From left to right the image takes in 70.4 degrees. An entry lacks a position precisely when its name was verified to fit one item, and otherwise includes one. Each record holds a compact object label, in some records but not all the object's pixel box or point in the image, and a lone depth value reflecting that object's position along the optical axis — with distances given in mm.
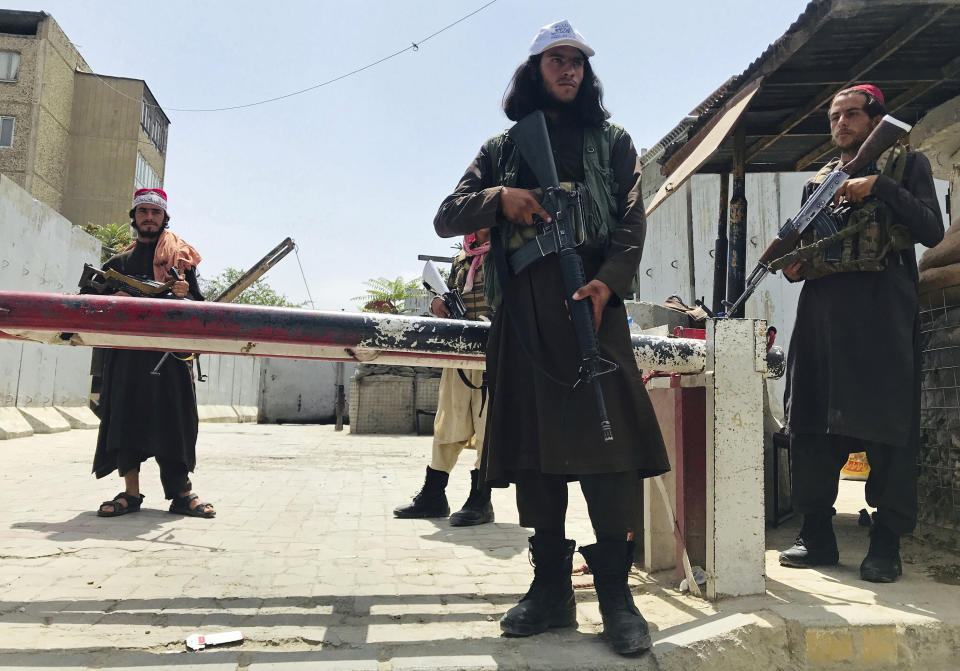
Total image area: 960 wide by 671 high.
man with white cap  2035
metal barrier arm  2074
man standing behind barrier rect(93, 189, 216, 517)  3910
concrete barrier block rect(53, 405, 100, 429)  11289
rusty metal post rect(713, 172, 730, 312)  5508
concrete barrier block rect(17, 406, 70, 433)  9965
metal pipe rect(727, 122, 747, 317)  4949
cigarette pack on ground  1897
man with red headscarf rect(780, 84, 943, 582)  2746
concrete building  30172
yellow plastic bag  6051
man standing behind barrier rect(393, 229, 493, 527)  4137
